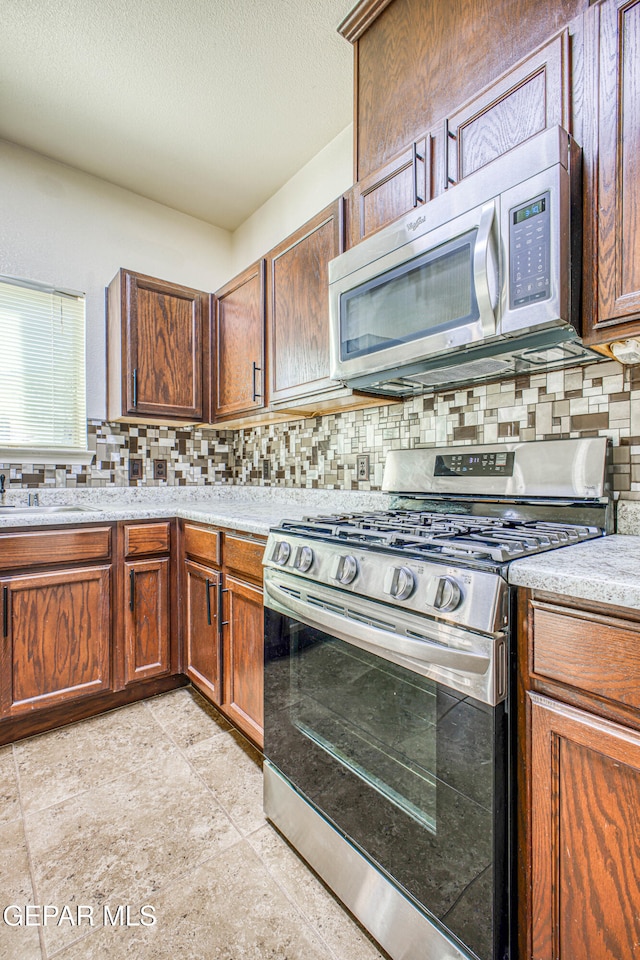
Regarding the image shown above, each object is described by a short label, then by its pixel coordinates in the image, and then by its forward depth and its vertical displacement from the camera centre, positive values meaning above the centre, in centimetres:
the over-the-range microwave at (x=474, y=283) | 109 +56
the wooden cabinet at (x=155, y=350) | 244 +72
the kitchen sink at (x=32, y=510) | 204 -16
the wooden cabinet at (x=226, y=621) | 164 -59
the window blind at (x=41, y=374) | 238 +57
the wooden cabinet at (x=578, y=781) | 72 -52
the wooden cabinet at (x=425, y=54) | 123 +130
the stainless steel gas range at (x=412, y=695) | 85 -50
